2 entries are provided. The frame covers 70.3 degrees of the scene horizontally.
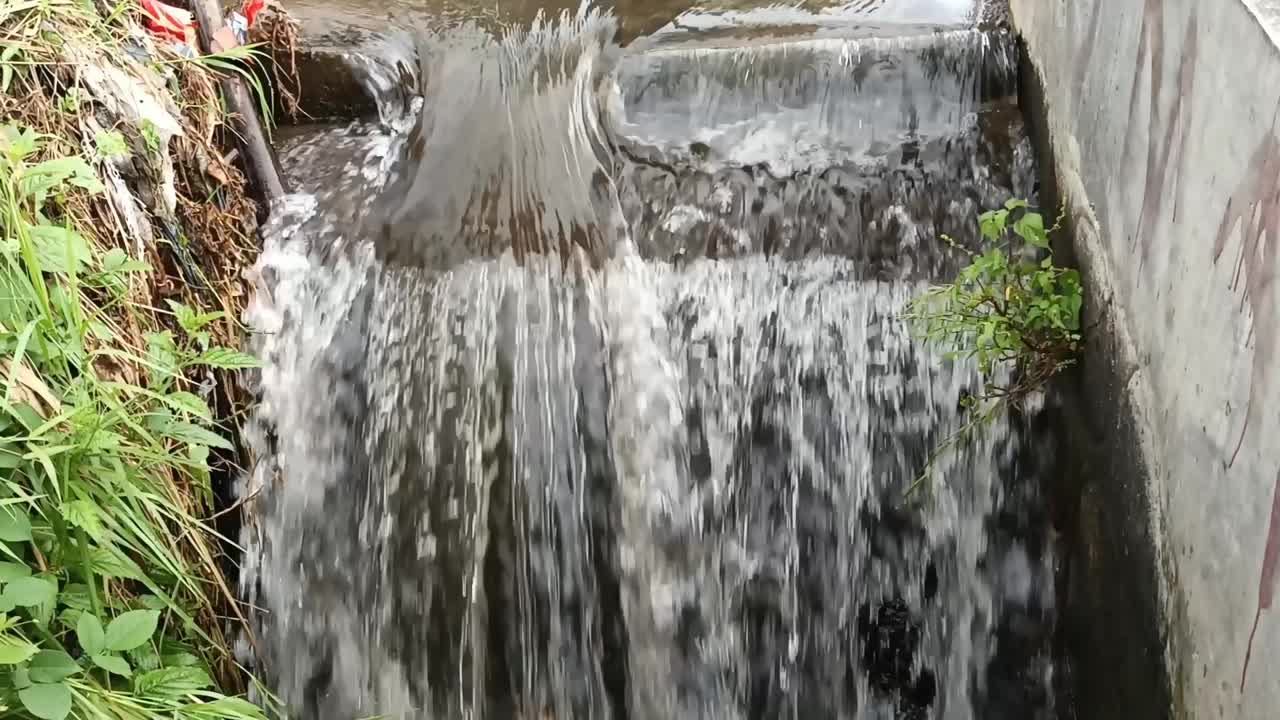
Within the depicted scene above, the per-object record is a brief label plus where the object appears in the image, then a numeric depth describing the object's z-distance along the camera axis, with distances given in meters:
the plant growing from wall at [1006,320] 2.30
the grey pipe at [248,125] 2.72
